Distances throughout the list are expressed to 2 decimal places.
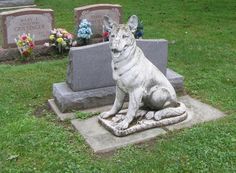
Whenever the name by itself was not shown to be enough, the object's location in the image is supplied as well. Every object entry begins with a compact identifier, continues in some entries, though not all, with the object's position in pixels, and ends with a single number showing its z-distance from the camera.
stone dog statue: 5.04
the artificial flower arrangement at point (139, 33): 8.65
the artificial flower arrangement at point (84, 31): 9.06
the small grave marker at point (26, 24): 8.96
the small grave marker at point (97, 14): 9.34
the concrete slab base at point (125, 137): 4.98
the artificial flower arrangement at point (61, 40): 8.98
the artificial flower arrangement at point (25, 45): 8.67
